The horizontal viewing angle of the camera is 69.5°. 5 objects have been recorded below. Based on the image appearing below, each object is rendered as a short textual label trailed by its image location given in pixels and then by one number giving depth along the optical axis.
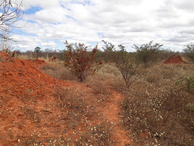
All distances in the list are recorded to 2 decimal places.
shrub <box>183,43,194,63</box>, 11.95
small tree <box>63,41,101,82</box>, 6.31
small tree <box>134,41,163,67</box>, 10.42
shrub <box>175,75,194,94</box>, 4.86
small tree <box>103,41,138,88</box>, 5.95
